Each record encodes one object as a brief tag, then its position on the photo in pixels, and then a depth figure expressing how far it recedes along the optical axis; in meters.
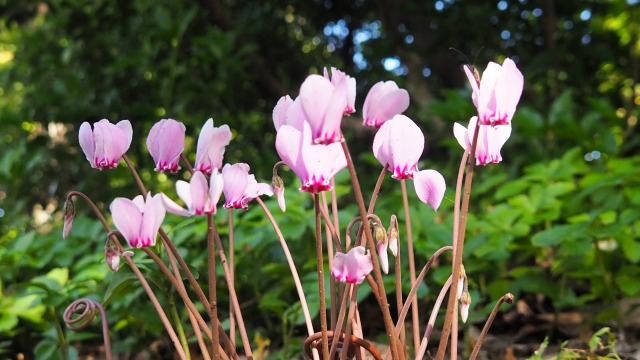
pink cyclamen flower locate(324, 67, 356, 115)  0.57
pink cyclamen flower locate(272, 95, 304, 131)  0.55
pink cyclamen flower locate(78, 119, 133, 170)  0.57
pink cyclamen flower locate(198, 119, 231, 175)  0.57
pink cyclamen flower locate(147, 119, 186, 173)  0.57
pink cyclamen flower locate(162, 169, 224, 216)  0.53
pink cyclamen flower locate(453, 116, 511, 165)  0.56
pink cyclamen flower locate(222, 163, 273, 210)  0.55
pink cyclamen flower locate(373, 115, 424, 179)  0.54
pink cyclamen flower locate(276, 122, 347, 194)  0.53
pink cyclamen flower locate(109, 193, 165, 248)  0.54
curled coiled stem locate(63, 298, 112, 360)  0.58
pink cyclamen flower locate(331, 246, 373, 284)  0.52
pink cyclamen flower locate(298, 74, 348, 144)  0.50
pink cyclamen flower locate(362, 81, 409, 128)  0.58
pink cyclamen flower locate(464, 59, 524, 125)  0.53
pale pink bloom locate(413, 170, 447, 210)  0.55
